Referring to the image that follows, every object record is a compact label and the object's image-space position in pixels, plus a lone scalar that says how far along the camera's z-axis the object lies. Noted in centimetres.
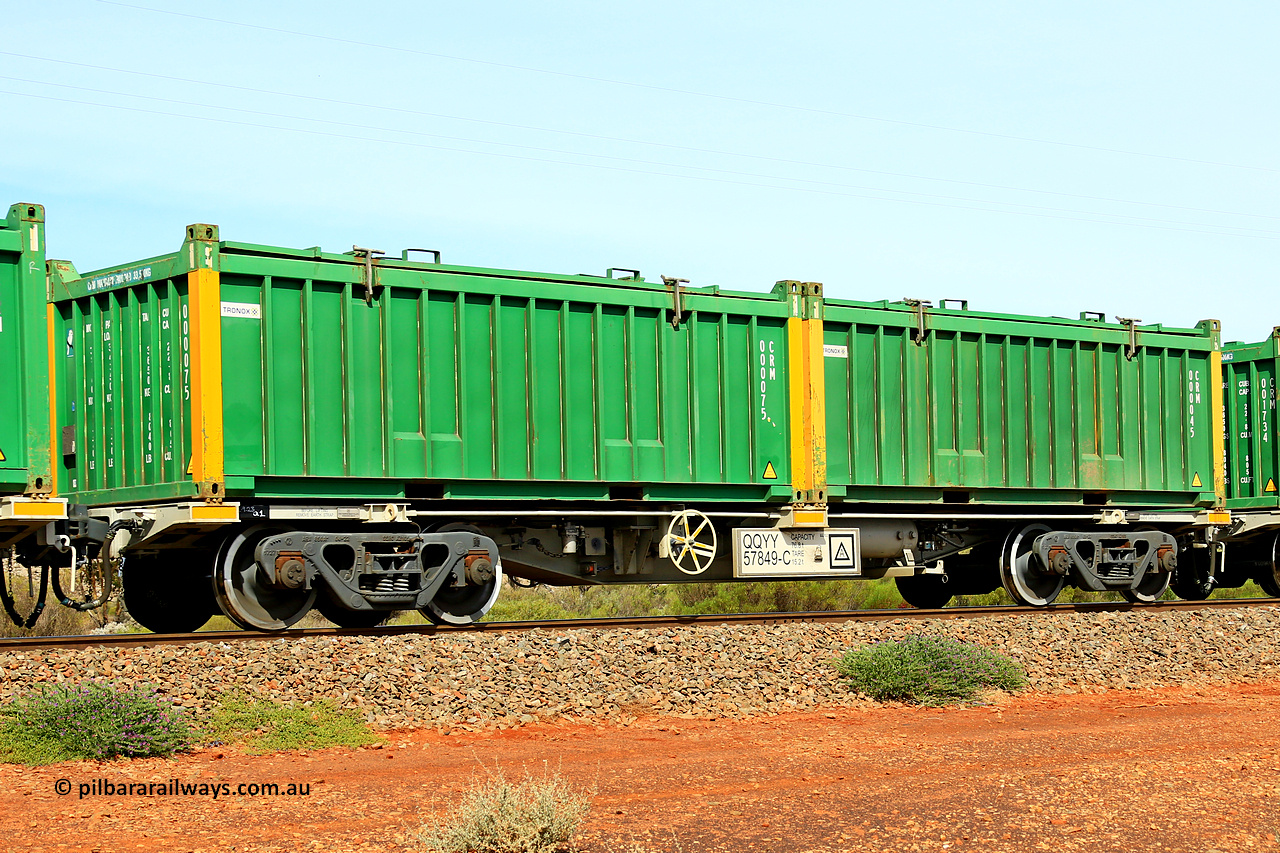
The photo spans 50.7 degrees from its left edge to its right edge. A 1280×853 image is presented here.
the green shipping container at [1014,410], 1551
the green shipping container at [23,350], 1069
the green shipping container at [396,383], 1197
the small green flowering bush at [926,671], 1079
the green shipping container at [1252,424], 1917
